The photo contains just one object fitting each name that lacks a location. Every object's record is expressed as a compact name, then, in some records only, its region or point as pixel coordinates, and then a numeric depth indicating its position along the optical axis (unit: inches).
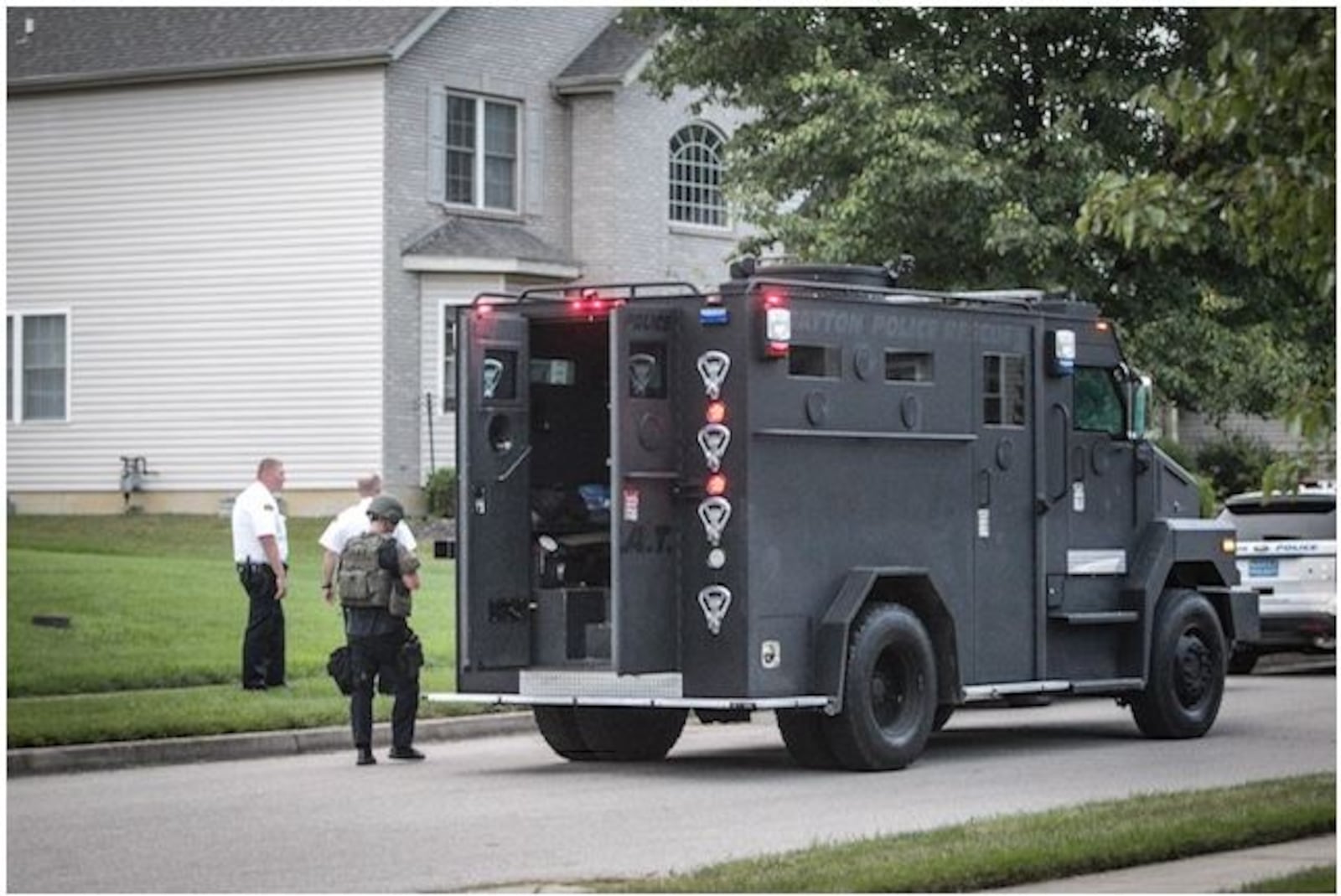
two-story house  1540.4
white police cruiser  1027.9
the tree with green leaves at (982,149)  1064.8
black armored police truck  676.1
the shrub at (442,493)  1504.7
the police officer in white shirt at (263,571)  847.1
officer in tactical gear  723.4
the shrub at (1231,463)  1754.4
